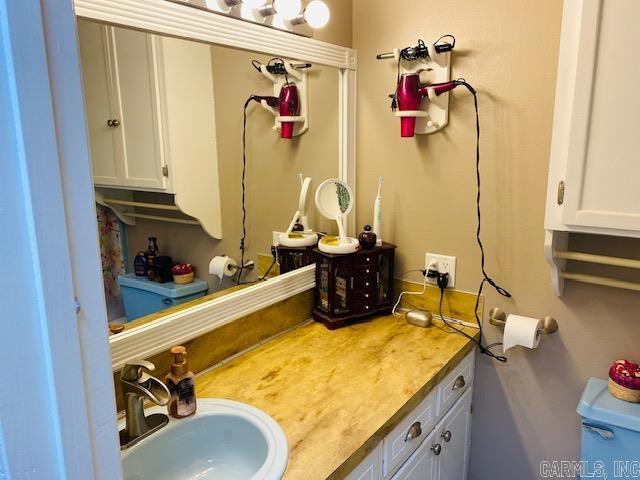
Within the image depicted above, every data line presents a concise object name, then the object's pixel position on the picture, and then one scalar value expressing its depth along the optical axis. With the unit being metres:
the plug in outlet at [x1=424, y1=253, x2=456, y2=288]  1.65
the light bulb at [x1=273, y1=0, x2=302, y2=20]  1.38
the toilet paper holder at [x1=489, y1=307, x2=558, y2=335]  1.47
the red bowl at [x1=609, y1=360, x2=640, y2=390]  1.30
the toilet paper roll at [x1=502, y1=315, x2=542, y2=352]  1.42
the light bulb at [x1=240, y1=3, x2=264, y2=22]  1.33
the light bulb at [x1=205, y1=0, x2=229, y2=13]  1.24
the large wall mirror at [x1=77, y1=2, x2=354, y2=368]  1.09
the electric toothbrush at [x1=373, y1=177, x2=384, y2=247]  1.72
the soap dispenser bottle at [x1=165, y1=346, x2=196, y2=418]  1.06
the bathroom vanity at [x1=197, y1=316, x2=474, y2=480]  1.03
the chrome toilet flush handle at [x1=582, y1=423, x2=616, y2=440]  1.30
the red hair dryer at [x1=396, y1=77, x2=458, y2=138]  1.55
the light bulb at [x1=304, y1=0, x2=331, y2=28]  1.46
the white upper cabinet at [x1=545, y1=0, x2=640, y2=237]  1.08
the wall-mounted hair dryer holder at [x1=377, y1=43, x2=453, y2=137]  1.53
